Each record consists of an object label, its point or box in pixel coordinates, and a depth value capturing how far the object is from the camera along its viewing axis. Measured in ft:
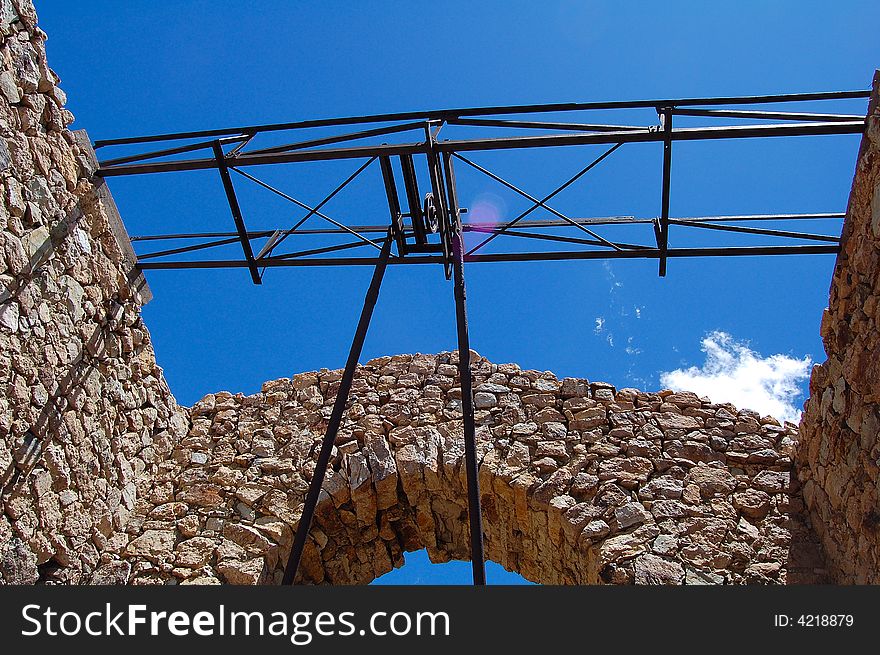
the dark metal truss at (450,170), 19.44
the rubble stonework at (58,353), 18.92
